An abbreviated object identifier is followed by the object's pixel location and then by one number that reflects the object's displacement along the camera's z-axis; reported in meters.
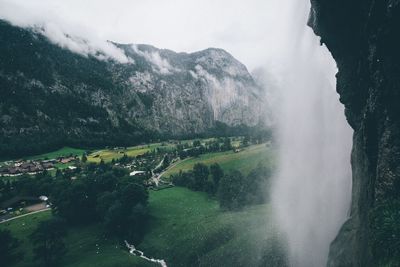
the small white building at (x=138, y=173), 131.45
